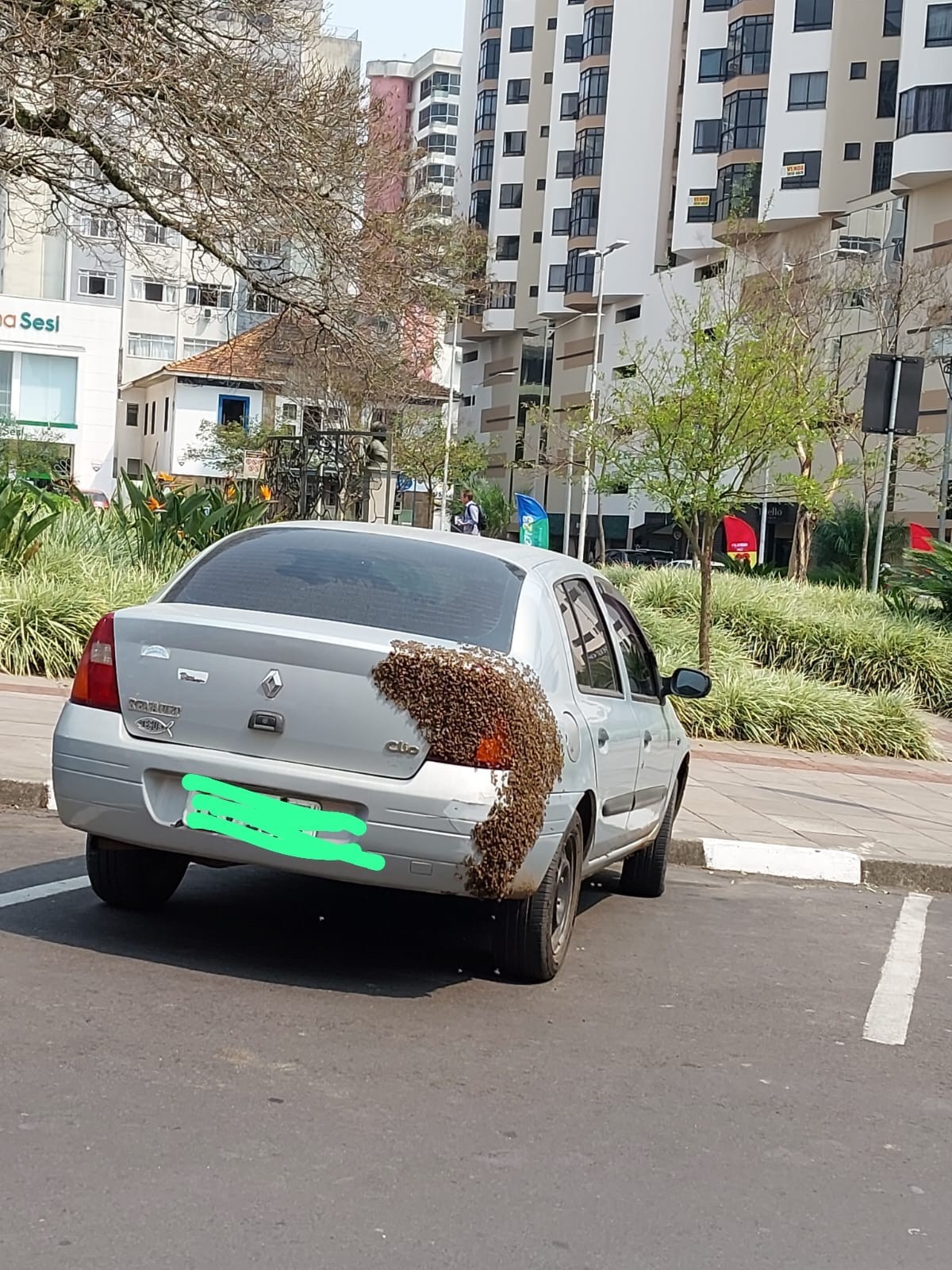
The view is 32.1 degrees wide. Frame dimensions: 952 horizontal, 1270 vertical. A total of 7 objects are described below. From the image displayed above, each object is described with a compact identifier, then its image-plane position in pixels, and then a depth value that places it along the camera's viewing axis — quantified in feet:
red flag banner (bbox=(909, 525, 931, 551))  86.12
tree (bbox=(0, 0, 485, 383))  50.24
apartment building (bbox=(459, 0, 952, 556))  182.91
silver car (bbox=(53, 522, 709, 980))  17.93
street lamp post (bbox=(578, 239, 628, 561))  192.13
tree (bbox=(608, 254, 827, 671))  53.47
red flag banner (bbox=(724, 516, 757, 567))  102.47
